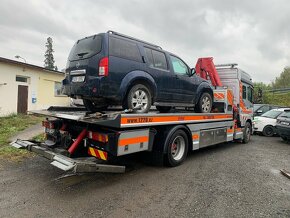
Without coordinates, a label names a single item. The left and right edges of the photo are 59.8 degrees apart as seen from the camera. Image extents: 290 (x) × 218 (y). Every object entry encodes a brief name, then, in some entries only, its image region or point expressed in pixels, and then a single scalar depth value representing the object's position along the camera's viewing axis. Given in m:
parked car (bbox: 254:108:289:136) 12.88
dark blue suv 5.07
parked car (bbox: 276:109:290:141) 10.38
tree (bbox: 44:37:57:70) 65.62
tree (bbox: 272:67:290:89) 44.94
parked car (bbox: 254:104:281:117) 15.90
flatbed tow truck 4.54
